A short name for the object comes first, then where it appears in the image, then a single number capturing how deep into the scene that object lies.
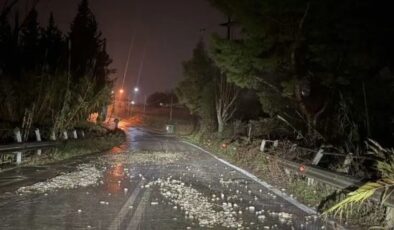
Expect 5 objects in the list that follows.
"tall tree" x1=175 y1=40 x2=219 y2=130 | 65.38
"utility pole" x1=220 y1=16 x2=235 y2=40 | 40.26
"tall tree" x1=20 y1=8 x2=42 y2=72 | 30.63
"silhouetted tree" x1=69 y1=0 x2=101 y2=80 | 42.90
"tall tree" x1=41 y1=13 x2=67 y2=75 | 27.77
